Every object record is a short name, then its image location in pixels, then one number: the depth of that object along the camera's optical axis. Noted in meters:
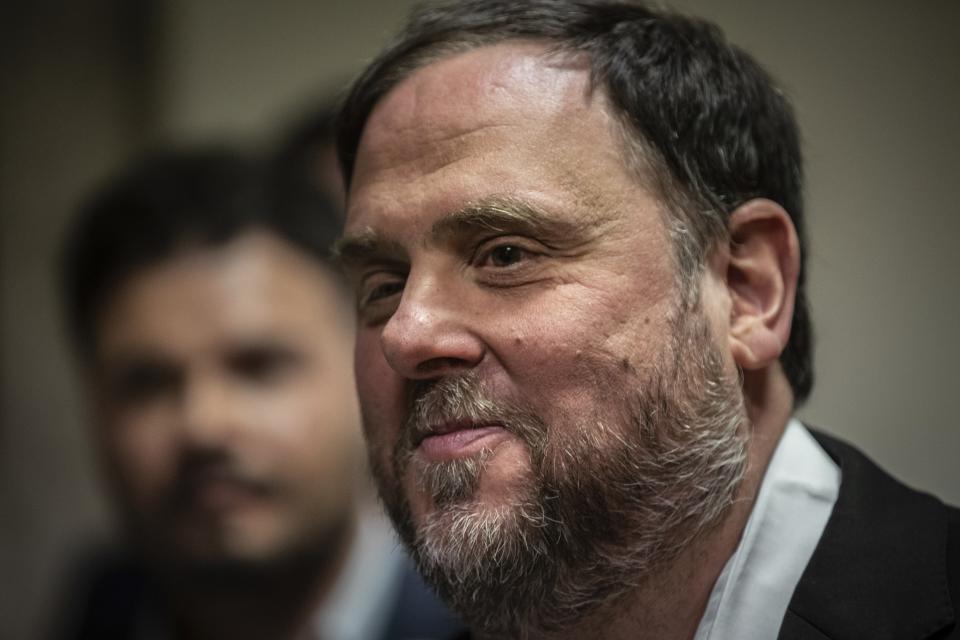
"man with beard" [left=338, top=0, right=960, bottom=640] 1.69
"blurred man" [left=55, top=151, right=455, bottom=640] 2.10
